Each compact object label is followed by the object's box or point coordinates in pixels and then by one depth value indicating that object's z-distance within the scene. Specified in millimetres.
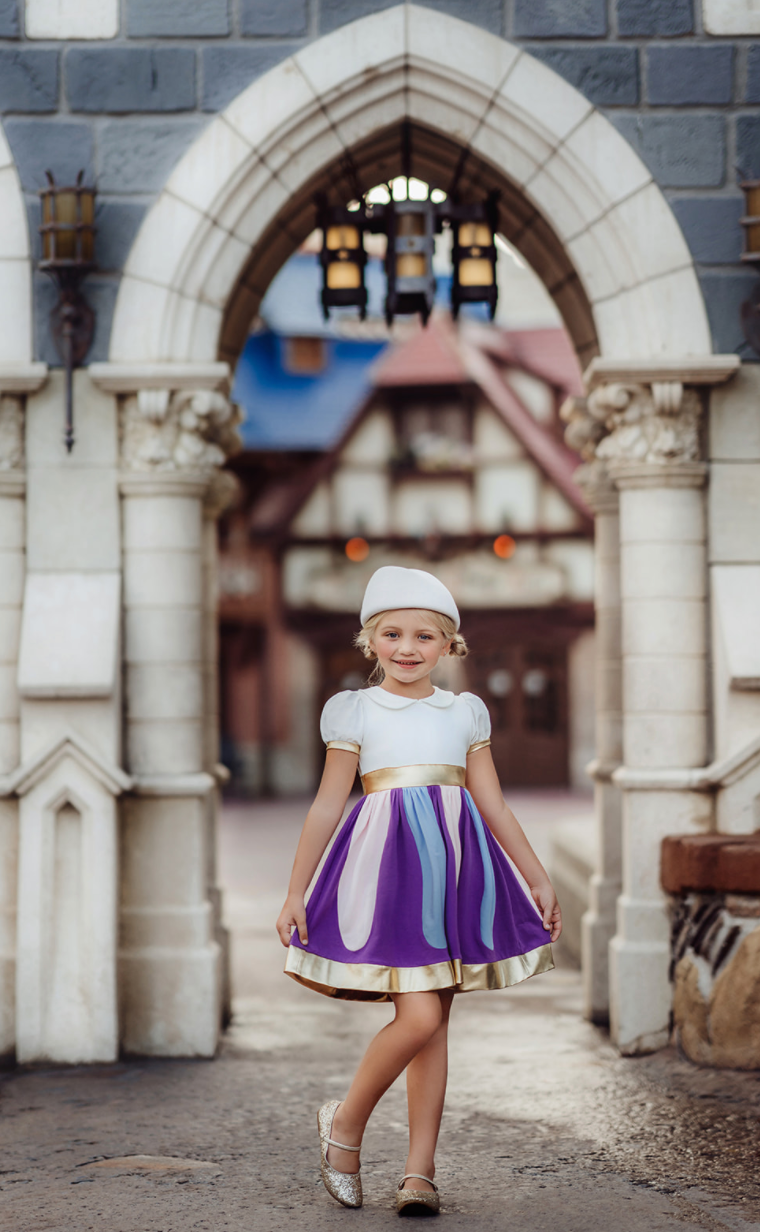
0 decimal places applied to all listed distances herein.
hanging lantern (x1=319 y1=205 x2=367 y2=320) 5969
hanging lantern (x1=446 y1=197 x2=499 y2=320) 5949
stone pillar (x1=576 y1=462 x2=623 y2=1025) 6293
